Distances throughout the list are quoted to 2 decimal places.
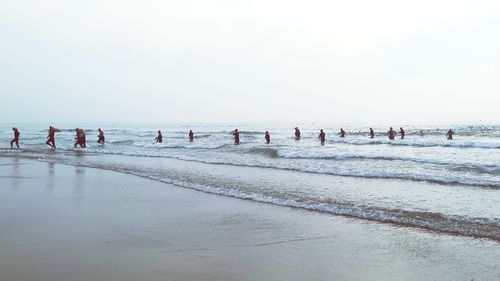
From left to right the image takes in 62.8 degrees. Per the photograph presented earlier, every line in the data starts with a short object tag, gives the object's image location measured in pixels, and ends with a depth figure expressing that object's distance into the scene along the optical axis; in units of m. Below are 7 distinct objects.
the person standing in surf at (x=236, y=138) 35.28
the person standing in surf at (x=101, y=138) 37.47
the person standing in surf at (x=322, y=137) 36.94
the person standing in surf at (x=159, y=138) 39.36
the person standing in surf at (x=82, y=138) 33.09
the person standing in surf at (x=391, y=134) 40.22
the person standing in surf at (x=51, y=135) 31.02
